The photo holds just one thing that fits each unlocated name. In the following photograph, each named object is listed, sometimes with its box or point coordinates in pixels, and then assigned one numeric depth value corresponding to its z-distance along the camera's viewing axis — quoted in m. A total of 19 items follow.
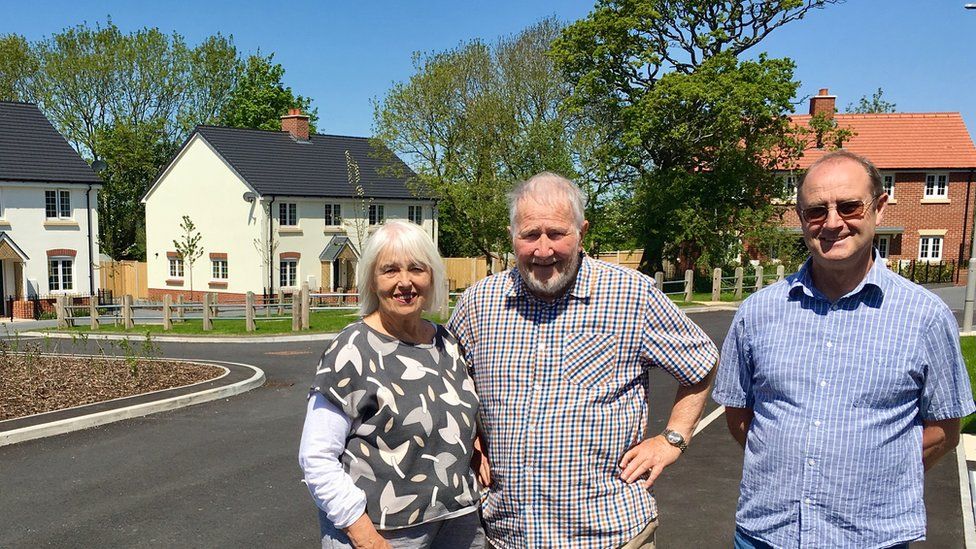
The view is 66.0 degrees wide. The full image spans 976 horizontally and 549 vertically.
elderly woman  2.77
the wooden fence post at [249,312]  23.12
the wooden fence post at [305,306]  22.66
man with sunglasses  2.63
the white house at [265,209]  37.16
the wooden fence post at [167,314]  24.02
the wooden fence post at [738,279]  30.27
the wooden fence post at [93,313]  25.89
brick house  38.88
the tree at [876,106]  76.94
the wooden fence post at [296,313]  22.52
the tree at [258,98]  53.88
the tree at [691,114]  29.50
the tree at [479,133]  30.72
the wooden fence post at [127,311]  25.31
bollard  15.30
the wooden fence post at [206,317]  23.30
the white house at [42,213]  32.16
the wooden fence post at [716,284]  28.97
